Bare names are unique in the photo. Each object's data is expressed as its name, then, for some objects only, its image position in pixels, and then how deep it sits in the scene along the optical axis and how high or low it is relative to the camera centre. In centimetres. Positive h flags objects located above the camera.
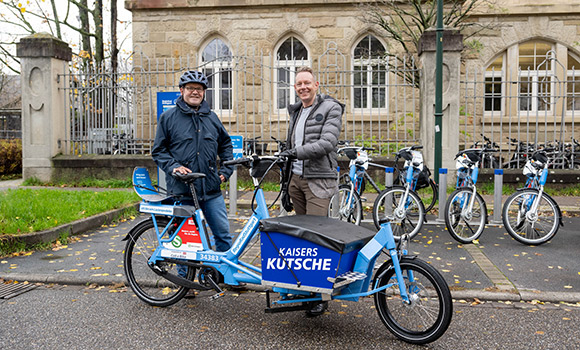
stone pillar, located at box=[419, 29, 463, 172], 1065 +108
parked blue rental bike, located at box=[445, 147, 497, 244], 696 -92
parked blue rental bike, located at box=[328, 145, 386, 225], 756 -66
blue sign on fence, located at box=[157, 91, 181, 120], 832 +73
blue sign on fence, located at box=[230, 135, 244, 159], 790 +5
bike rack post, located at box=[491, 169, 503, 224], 812 -86
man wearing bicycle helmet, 456 +3
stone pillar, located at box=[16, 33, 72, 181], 1176 +105
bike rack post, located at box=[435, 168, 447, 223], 787 -72
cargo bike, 364 -88
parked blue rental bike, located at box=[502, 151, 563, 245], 687 -93
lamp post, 838 +87
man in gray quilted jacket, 448 +4
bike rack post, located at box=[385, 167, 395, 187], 792 -49
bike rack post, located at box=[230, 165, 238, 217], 863 -83
